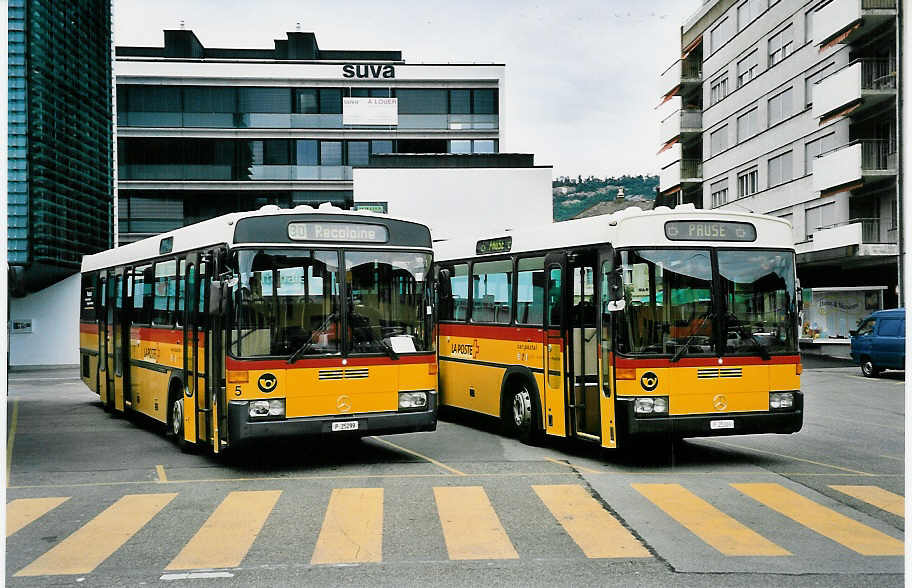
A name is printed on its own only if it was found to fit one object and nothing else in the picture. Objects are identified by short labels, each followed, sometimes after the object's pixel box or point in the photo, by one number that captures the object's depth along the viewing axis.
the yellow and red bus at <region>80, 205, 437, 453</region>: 10.98
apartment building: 38.41
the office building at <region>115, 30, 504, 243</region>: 54.09
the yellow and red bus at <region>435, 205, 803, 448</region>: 11.11
